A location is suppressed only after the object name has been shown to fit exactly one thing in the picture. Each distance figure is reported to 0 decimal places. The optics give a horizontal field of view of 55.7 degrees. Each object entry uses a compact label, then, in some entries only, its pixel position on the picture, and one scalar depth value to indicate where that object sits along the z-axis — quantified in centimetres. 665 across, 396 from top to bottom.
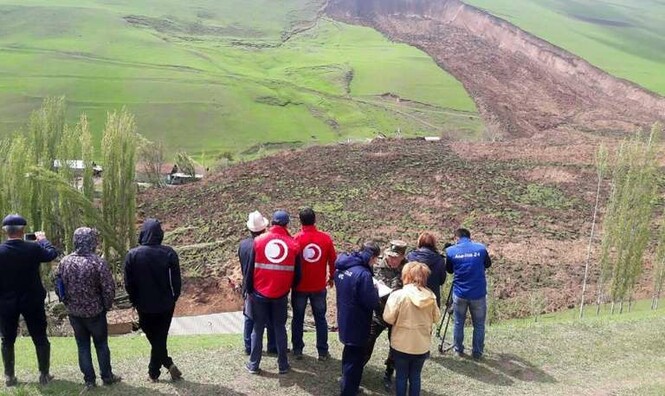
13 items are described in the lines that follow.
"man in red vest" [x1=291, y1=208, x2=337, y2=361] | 1008
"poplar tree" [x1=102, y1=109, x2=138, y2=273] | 2816
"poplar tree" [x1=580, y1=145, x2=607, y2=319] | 2302
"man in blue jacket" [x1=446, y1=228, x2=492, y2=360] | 1111
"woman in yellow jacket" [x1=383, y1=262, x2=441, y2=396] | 854
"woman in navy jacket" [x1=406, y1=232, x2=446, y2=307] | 1045
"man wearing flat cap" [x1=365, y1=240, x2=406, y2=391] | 936
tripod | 1163
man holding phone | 896
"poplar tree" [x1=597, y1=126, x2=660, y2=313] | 2177
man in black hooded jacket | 902
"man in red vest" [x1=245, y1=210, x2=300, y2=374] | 958
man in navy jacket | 877
